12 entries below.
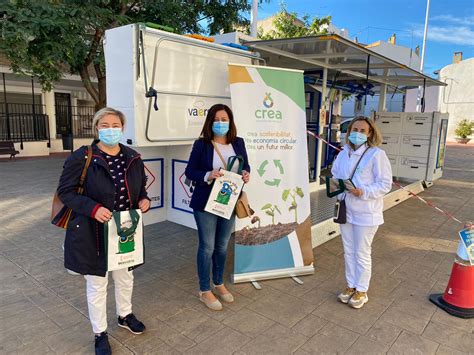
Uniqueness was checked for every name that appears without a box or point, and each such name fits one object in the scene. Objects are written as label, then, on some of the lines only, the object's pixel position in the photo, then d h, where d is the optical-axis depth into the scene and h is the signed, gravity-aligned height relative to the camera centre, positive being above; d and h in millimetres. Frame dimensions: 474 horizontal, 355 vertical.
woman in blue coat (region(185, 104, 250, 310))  3055 -479
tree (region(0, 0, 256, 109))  6035 +1655
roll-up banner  3666 -566
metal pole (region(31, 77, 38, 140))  14086 -548
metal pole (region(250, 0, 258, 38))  6671 +1889
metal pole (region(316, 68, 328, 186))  7078 -138
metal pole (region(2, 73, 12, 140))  13441 -546
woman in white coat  3070 -612
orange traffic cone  3211 -1465
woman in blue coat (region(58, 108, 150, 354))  2289 -539
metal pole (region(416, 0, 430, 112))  22681 +5401
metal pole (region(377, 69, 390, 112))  9991 +725
